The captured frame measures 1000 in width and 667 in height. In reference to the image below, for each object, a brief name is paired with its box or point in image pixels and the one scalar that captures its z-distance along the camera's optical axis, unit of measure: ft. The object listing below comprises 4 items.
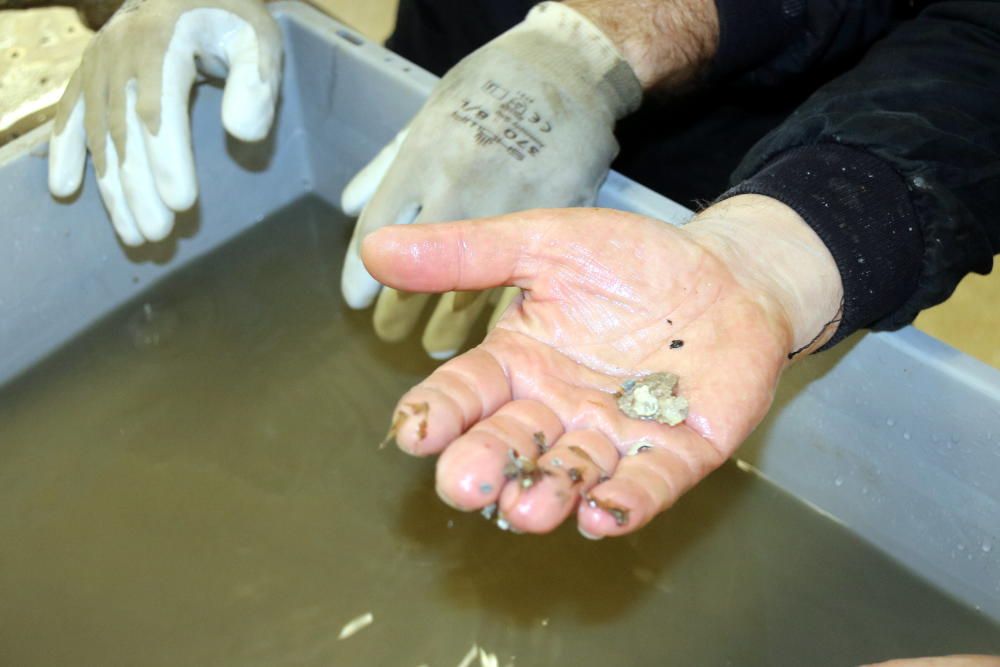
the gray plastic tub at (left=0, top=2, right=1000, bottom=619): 2.70
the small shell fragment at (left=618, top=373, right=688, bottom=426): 2.22
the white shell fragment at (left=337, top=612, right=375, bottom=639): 2.76
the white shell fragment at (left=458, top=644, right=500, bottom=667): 2.75
